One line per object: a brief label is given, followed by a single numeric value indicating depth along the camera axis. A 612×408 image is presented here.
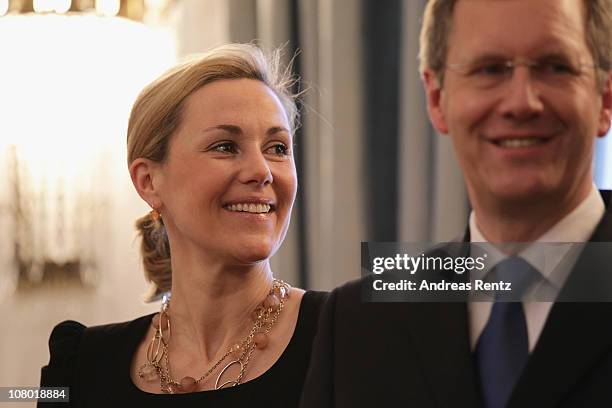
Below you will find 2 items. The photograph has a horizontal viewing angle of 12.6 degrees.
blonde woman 3.25
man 2.90
